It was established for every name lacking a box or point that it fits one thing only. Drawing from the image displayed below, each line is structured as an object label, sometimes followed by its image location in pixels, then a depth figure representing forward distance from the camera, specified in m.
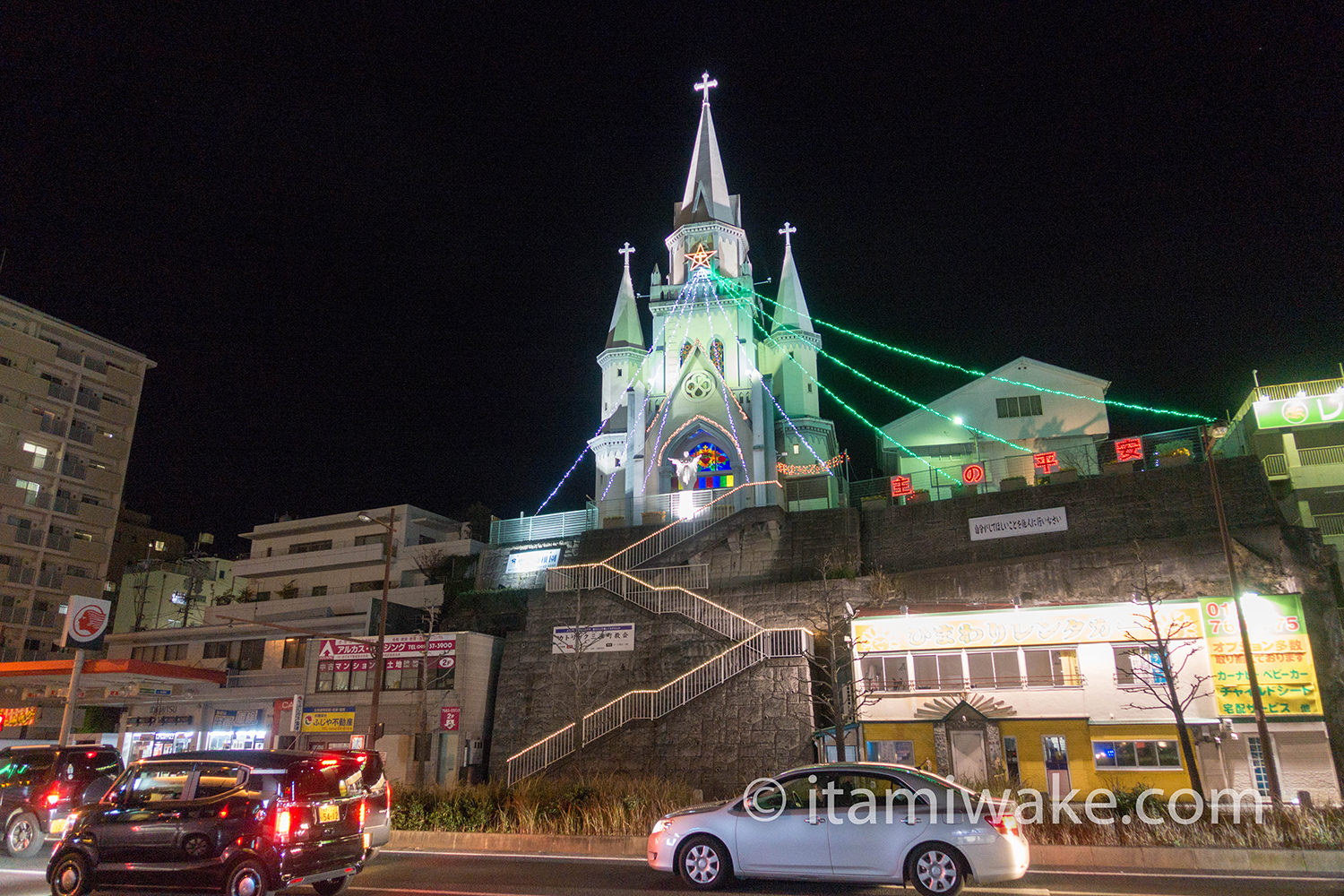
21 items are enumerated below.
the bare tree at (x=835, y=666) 21.92
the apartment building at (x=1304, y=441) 34.44
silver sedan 9.45
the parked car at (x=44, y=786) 14.56
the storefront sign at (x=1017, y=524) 28.56
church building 41.66
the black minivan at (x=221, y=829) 9.62
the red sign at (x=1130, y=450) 30.05
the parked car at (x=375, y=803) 11.14
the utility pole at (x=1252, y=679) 17.02
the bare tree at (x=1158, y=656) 21.69
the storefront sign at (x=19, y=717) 43.75
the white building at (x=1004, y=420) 41.09
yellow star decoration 48.12
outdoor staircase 25.08
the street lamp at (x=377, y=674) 22.05
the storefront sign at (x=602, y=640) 28.09
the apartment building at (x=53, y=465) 50.28
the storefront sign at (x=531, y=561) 40.78
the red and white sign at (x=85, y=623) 24.88
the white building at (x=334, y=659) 30.36
